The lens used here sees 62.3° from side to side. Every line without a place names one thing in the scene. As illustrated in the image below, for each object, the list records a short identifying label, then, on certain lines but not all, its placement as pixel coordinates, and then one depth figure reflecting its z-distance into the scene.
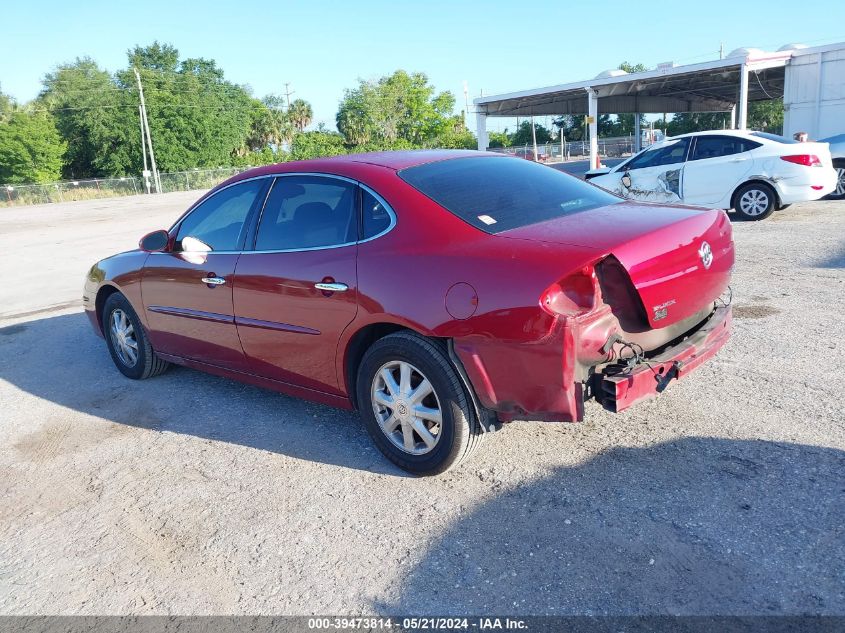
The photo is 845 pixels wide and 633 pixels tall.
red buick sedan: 3.11
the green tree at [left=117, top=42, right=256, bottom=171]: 62.50
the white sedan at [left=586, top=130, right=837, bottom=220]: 11.12
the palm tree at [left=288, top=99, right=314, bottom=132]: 90.00
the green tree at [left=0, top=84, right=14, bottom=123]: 63.44
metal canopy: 22.77
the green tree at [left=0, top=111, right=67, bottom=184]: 57.56
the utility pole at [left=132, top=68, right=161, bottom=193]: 54.40
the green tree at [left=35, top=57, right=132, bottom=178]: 61.50
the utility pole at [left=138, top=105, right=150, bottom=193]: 53.52
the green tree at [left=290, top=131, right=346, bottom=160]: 66.31
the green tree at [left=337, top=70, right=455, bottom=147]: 76.62
